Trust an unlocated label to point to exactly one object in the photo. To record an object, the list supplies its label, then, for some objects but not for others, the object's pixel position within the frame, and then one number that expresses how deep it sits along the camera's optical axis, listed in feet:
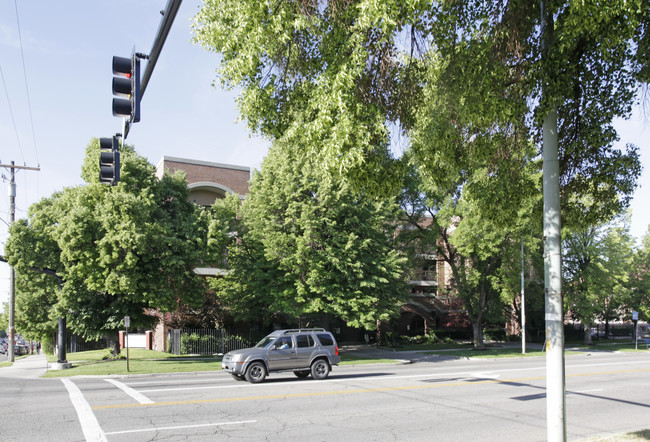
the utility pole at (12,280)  97.55
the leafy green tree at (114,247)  77.05
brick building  121.60
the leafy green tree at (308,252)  86.63
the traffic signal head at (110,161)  25.44
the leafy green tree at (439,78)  22.90
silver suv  54.60
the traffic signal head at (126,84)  21.62
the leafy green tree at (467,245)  97.81
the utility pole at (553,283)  20.02
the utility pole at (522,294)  98.78
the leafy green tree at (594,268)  123.54
